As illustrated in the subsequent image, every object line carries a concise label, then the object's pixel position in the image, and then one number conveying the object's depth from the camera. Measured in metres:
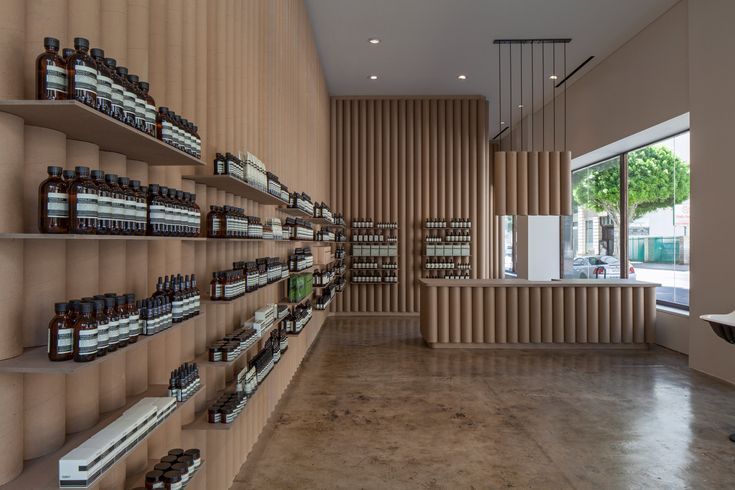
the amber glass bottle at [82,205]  1.34
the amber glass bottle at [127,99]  1.57
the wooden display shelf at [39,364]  1.24
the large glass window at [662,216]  6.68
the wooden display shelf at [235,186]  2.48
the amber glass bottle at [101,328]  1.36
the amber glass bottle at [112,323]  1.43
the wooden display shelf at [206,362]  2.54
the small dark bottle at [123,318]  1.49
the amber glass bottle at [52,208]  1.31
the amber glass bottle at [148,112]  1.74
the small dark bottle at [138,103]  1.66
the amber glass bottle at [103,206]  1.42
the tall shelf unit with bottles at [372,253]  9.58
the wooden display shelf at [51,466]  1.29
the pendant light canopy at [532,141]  6.83
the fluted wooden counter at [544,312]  6.79
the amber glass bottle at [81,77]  1.33
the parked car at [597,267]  8.69
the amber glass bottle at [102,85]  1.41
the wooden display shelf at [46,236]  1.19
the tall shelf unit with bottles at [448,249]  9.55
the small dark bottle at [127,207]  1.58
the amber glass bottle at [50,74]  1.29
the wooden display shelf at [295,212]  4.59
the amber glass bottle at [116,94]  1.50
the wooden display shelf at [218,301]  2.49
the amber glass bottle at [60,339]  1.31
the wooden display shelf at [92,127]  1.24
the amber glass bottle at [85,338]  1.31
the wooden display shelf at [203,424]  2.48
